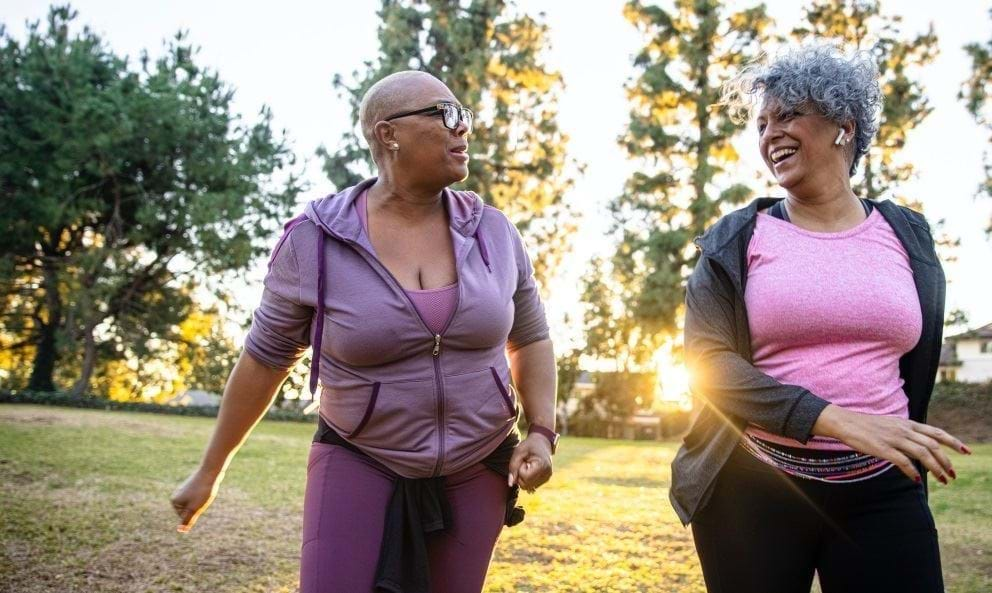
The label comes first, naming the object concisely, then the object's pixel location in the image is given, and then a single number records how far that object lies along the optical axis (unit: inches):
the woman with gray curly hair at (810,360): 99.3
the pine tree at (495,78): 1245.7
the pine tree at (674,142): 1178.0
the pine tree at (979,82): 972.6
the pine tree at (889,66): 1136.8
